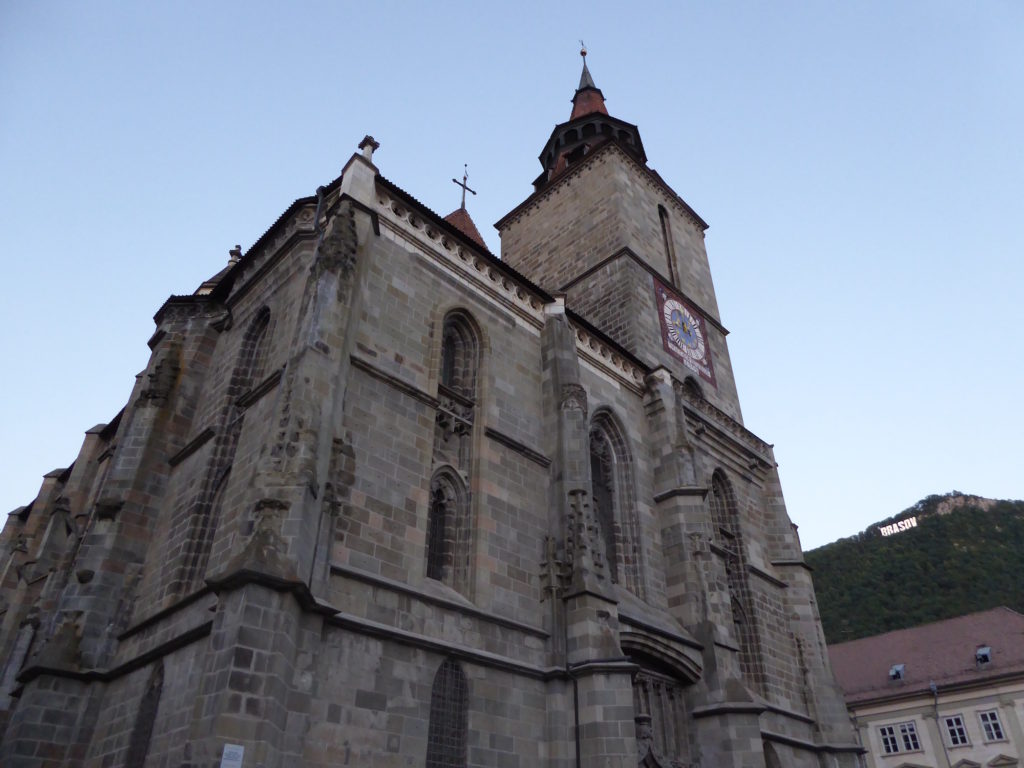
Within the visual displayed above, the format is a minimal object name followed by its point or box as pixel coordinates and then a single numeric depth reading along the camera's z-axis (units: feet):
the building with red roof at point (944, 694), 104.06
